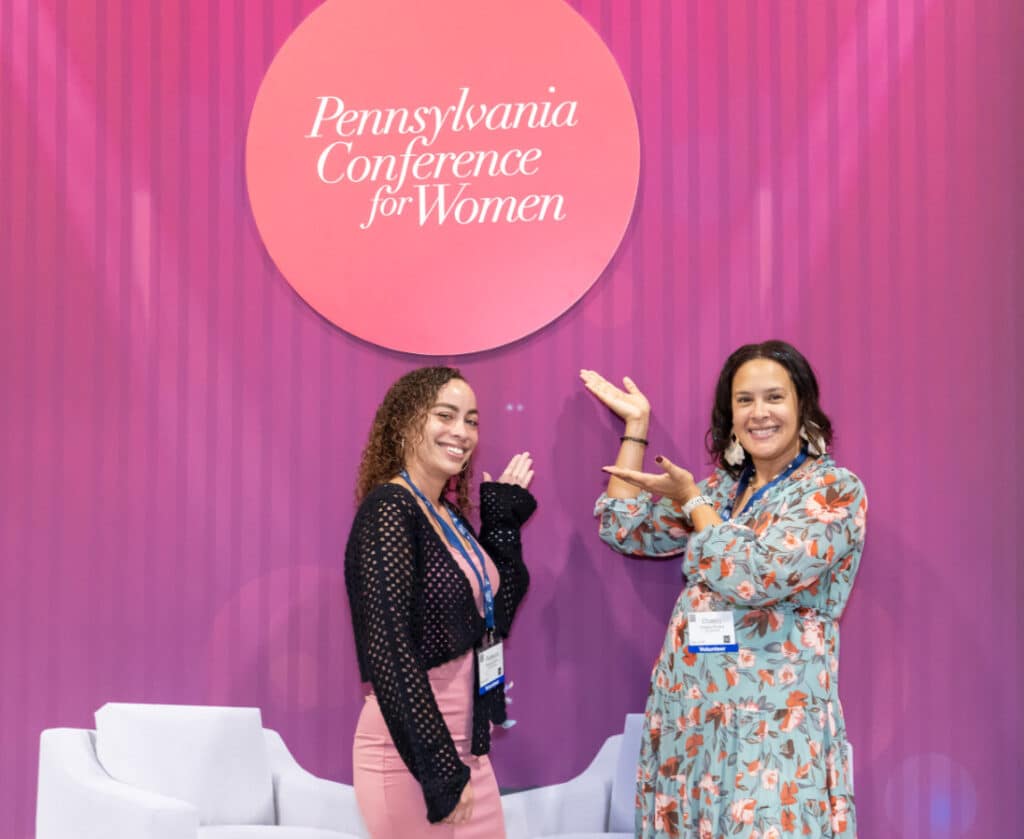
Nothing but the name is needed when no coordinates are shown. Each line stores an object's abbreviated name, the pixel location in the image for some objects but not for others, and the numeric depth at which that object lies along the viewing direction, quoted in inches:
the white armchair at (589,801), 107.9
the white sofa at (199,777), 107.8
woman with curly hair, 76.2
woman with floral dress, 84.1
